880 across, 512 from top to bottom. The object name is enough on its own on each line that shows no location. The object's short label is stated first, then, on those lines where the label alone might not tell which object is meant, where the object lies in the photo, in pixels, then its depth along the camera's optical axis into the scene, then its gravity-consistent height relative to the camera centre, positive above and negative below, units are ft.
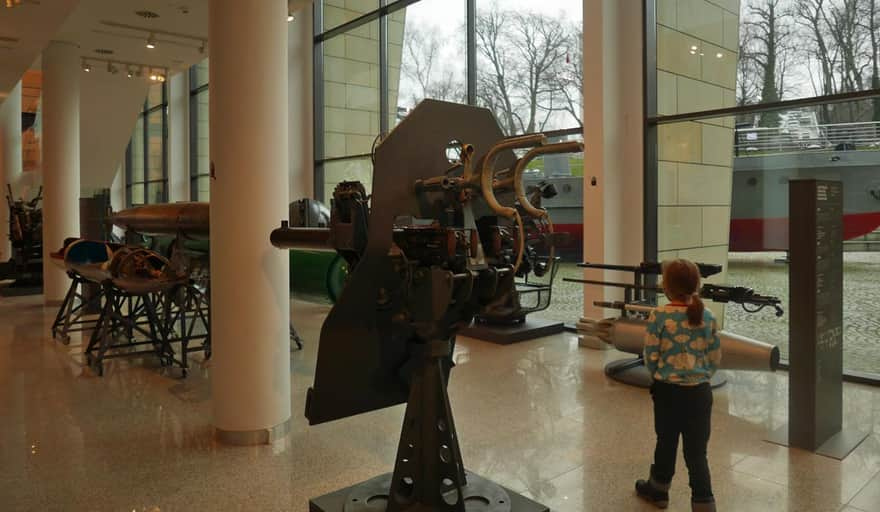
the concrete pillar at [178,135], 44.39 +6.78
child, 7.89 -1.61
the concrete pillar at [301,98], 32.71 +6.83
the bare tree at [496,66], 23.61 +6.13
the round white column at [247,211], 10.62 +0.38
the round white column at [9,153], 41.37 +5.38
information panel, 10.75 -1.64
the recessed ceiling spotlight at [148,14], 22.64 +7.70
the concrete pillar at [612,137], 18.65 +2.76
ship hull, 15.56 +1.00
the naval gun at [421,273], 6.93 -0.43
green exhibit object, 20.17 -1.24
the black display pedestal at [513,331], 19.48 -3.03
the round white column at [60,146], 27.22 +3.75
